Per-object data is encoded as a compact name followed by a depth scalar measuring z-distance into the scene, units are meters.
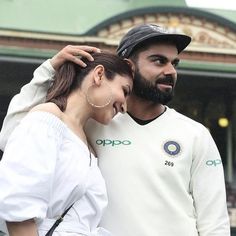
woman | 1.52
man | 1.90
